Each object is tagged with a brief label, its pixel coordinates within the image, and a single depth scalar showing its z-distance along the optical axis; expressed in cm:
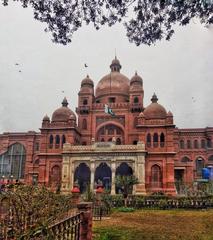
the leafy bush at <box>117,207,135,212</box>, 1530
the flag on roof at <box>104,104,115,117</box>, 2682
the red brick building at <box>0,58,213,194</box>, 2616
